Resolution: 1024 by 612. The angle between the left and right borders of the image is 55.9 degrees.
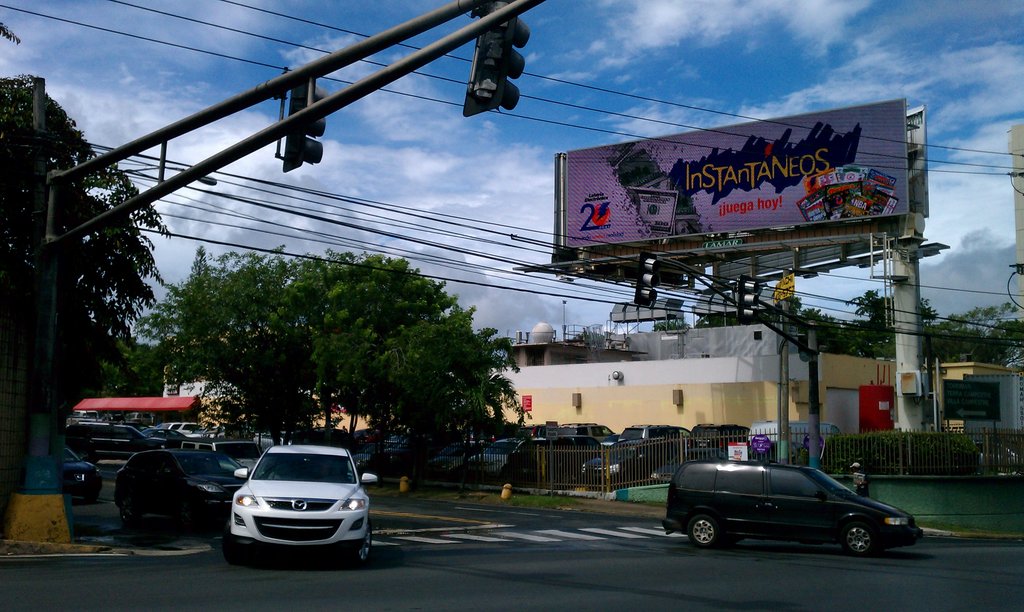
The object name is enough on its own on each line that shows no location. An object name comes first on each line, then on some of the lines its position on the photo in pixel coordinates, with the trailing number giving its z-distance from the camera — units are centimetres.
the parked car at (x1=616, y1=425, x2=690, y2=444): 3778
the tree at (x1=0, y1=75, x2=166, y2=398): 1653
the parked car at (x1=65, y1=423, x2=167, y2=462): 4094
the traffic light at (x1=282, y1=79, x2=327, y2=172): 1080
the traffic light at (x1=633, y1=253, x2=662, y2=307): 2283
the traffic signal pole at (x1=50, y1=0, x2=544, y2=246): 893
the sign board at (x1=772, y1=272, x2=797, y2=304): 3066
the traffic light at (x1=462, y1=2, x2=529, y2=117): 898
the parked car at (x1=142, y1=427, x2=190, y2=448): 3656
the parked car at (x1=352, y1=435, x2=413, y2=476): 3728
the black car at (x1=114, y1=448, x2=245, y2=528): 1947
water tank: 6188
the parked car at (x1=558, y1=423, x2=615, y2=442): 4406
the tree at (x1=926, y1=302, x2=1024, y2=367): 7531
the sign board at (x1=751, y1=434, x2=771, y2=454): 2753
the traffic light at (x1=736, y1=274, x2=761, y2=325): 2434
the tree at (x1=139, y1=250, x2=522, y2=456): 3216
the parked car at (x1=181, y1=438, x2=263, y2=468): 3070
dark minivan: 1773
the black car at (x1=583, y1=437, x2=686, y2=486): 3081
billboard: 3553
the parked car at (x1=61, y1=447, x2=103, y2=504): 2481
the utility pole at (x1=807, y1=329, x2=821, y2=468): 2531
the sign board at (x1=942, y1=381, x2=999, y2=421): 3055
